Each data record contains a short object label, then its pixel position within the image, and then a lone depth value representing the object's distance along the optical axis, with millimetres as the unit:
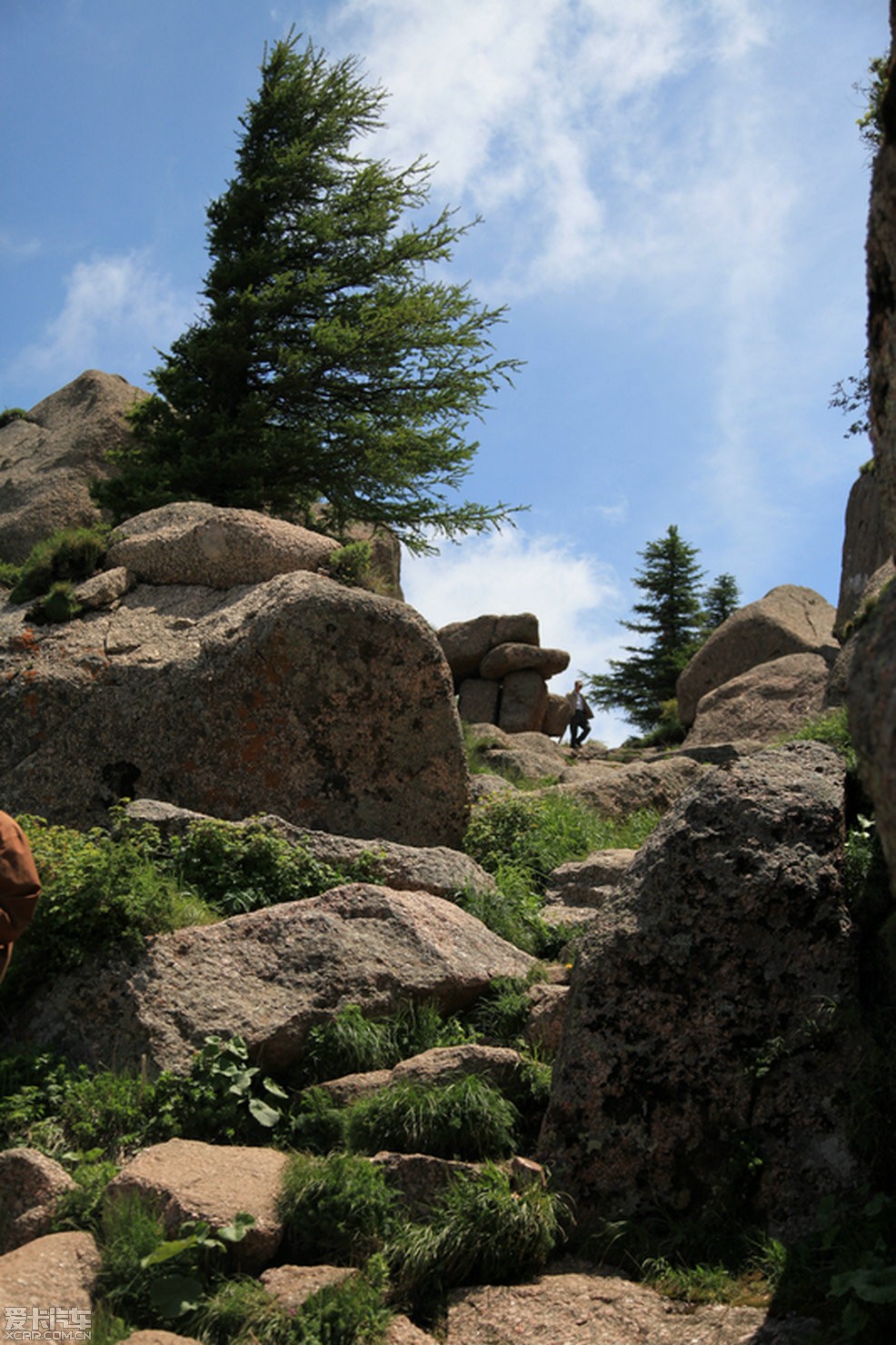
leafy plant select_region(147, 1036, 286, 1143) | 5996
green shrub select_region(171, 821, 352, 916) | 7828
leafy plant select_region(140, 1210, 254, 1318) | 4648
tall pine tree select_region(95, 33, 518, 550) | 16828
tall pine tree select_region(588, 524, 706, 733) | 38594
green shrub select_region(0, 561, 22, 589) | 13914
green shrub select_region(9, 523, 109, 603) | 11461
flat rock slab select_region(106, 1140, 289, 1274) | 4953
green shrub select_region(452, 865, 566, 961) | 8359
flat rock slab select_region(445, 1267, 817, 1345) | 4449
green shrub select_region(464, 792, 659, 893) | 10297
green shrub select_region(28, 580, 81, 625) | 10750
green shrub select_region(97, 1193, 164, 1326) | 4723
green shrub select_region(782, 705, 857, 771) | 9250
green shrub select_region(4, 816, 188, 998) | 6930
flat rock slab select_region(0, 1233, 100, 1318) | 4633
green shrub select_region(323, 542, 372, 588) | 11594
